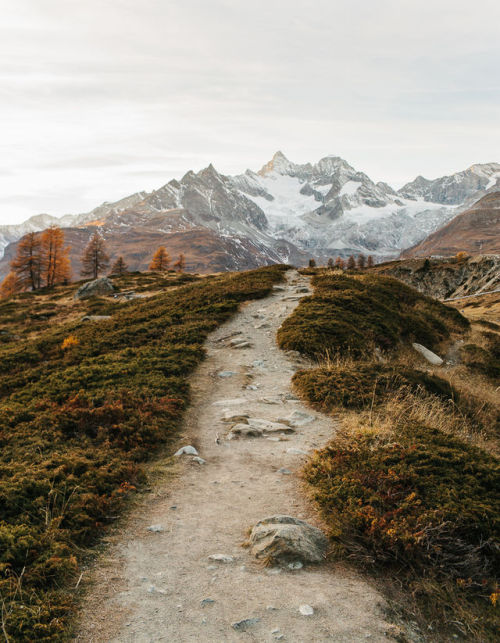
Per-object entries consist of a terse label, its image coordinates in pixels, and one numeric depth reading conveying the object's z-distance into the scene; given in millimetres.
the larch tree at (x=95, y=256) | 81500
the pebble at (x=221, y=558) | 5480
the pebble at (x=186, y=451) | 9020
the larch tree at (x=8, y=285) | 86619
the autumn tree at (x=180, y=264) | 98350
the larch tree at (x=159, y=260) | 93250
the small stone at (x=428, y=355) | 19659
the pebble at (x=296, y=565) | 5363
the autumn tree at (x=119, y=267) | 88875
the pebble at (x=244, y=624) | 4293
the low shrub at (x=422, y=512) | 5039
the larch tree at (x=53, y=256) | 70875
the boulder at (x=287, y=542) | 5457
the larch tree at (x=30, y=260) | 67875
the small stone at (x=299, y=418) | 10719
